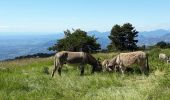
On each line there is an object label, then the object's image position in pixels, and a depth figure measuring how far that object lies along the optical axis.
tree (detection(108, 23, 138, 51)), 53.37
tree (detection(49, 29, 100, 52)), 47.00
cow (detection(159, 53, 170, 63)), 18.72
